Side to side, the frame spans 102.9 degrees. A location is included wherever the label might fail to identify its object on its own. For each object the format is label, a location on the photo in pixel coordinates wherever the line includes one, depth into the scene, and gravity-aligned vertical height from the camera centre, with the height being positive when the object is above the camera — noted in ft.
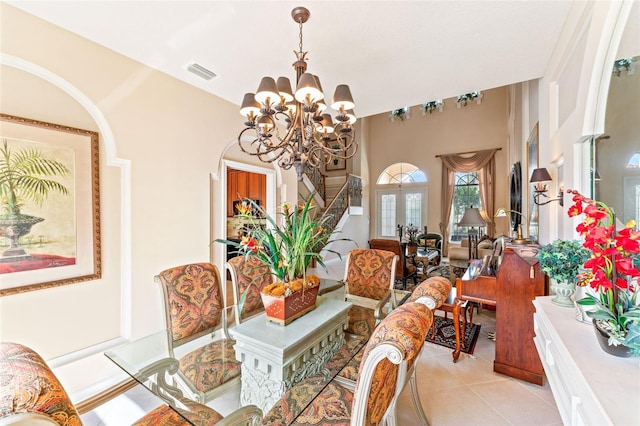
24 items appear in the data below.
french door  26.89 +0.28
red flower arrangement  2.86 -0.76
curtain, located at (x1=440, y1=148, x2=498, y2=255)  23.54 +3.44
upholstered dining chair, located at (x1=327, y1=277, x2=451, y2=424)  4.16 -3.15
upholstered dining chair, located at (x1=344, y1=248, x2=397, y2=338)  7.80 -2.34
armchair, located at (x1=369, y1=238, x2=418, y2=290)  14.87 -2.63
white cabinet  2.51 -1.89
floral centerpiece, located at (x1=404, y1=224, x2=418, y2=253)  17.70 -2.33
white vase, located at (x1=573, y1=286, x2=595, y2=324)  4.15 -1.73
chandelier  5.64 +2.42
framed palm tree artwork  5.75 +0.17
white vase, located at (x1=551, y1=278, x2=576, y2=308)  4.85 -1.55
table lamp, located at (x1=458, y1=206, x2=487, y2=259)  14.02 -0.42
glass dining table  4.23 -2.91
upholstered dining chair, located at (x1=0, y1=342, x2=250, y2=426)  2.01 -1.56
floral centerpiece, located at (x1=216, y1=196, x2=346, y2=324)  5.24 -0.91
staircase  22.47 +1.77
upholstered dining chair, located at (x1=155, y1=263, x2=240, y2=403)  5.10 -2.87
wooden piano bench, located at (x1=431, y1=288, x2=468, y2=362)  8.38 -3.49
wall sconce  6.90 +0.95
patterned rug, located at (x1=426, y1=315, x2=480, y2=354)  9.37 -4.93
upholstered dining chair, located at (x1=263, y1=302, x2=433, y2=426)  2.83 -2.44
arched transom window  27.20 +4.08
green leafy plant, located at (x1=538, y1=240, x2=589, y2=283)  4.87 -0.95
